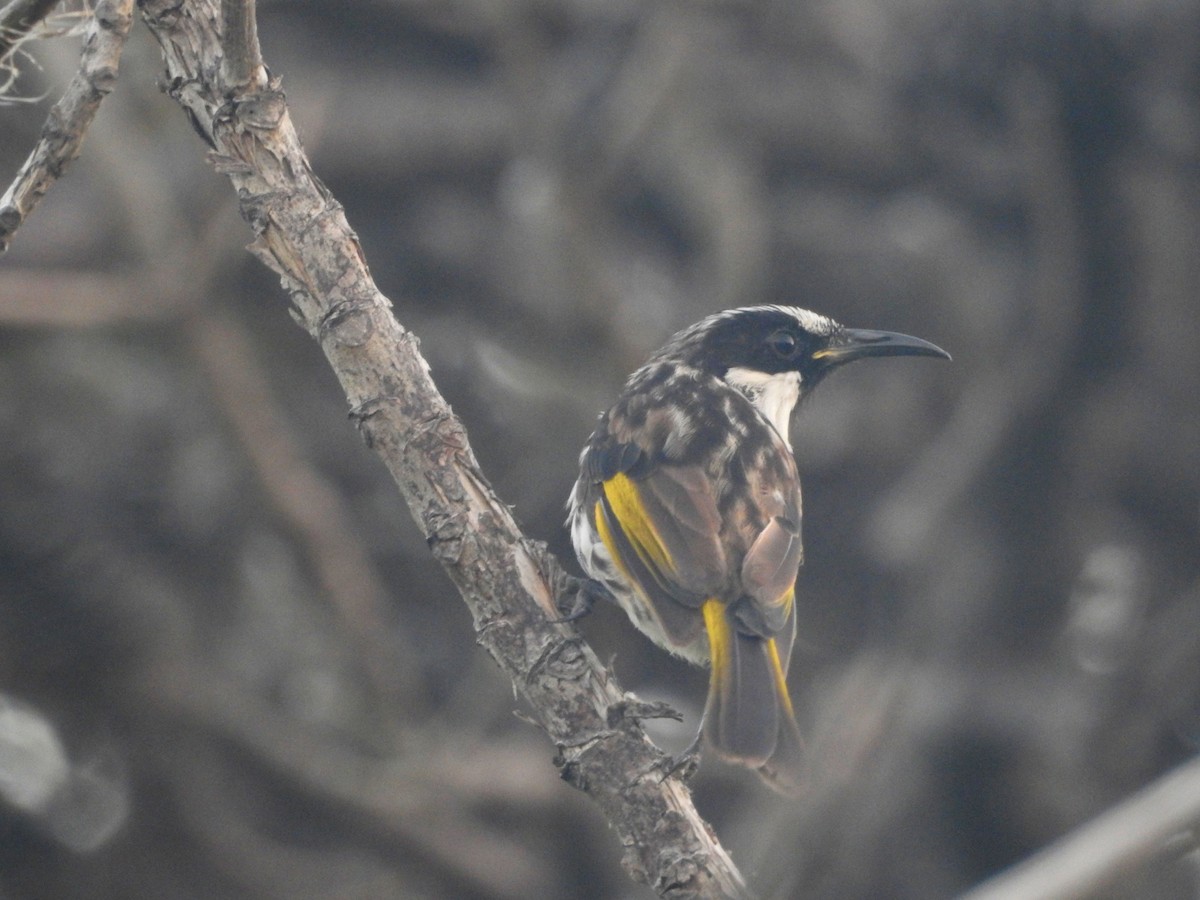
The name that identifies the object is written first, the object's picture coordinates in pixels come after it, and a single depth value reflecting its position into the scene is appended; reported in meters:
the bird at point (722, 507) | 7.83
